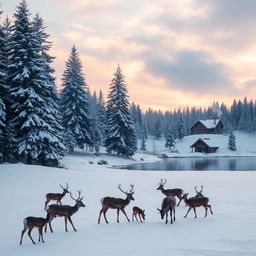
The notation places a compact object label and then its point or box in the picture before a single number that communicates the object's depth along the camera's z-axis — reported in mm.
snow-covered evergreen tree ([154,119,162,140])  158625
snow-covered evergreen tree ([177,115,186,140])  134750
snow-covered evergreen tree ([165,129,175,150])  124550
